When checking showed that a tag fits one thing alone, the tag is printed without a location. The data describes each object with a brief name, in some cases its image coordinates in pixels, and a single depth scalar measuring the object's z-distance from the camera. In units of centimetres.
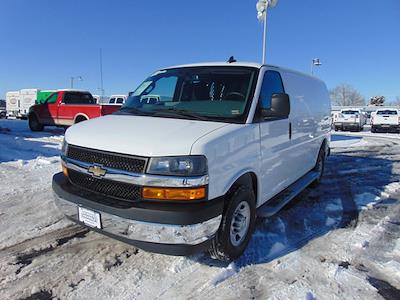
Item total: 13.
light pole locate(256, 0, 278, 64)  1496
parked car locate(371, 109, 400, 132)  2342
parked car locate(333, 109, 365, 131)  2498
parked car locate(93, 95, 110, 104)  3261
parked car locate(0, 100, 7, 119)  3623
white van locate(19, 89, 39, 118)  3403
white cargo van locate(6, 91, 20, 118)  3594
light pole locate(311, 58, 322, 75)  2897
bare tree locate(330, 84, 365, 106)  9131
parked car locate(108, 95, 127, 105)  2462
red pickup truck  1333
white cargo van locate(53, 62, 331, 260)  282
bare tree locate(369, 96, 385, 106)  7201
